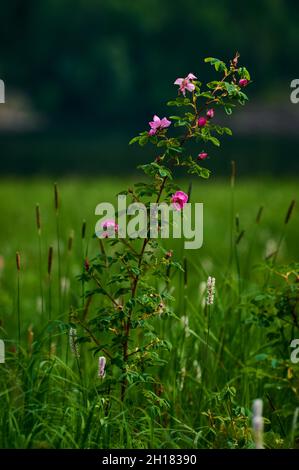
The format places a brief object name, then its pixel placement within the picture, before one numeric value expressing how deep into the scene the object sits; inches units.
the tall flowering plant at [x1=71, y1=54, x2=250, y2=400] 218.6
